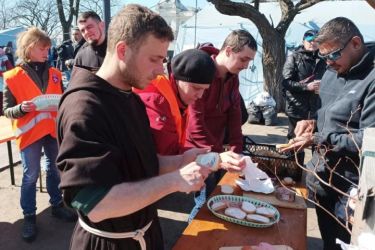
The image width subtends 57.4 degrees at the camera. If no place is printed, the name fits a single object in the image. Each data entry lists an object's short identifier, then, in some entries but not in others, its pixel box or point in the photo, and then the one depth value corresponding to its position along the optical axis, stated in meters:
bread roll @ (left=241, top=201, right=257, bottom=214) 1.75
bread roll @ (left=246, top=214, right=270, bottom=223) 1.68
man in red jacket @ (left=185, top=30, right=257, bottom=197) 2.39
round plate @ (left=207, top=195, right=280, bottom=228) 1.66
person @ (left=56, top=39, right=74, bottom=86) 11.31
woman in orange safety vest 2.85
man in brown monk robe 0.98
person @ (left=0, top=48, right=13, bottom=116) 9.03
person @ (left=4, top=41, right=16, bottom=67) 10.09
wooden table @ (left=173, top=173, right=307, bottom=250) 1.52
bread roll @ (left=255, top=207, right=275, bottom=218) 1.74
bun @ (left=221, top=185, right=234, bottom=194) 2.03
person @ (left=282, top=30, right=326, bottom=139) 4.43
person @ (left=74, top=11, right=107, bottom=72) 3.21
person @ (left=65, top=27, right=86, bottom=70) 7.56
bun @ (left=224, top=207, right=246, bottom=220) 1.71
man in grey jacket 1.81
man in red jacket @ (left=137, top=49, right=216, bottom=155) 1.75
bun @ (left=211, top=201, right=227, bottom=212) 1.78
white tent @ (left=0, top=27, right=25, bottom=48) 11.93
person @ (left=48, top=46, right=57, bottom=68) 13.31
